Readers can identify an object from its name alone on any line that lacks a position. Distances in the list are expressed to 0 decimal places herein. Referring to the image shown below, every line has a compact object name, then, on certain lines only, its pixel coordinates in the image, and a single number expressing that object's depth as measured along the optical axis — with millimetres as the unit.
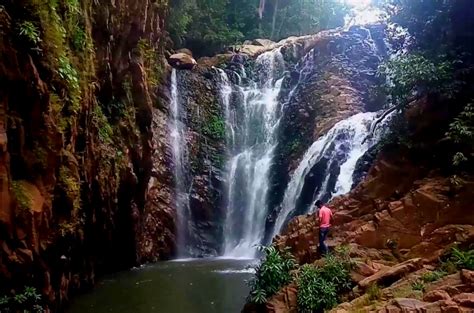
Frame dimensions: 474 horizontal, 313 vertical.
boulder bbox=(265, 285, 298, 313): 10062
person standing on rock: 11484
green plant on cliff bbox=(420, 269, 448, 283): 8496
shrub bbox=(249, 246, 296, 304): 10656
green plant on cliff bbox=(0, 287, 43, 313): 9406
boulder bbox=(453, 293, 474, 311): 7182
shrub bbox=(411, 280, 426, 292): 8303
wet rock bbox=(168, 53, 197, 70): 27227
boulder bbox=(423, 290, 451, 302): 7659
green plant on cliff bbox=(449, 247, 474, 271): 8461
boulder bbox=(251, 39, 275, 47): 33109
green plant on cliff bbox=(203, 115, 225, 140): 25438
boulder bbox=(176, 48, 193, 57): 29506
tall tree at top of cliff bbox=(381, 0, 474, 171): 11005
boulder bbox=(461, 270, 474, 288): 7793
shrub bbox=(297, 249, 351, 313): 9641
